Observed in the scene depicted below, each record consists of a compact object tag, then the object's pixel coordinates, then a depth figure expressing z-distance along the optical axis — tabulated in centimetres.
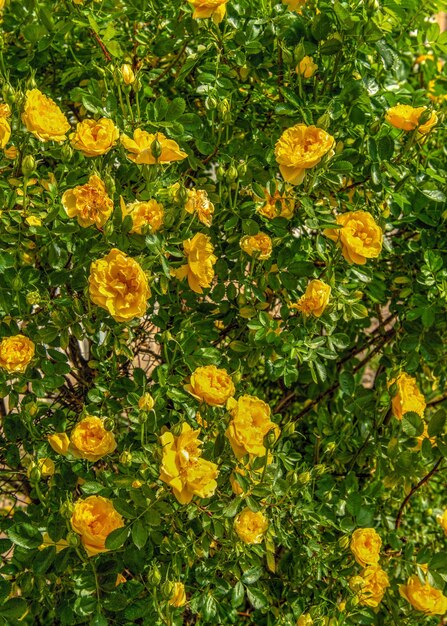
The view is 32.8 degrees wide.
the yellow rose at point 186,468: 113
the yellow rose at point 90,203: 121
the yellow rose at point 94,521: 121
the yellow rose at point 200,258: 132
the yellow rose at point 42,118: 124
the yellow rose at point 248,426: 121
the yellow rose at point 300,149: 127
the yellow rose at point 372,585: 144
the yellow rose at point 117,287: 116
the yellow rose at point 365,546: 144
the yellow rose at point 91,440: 125
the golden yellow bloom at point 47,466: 135
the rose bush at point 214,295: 125
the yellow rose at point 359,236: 136
